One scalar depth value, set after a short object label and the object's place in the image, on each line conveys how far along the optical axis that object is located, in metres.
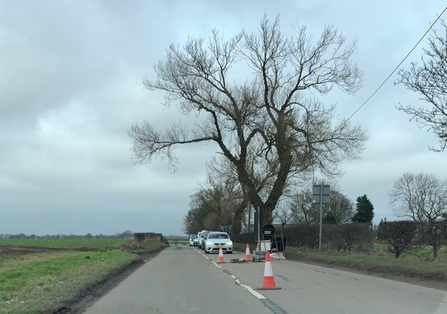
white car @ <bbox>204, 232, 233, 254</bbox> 32.66
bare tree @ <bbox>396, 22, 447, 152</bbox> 12.91
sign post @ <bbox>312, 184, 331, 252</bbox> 21.61
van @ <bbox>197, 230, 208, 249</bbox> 46.60
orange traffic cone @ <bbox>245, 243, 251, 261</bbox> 22.14
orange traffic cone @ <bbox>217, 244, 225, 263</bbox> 22.62
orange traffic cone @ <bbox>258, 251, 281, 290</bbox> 11.57
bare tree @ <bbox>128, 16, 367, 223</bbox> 30.56
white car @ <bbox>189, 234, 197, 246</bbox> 62.56
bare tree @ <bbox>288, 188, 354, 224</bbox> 57.25
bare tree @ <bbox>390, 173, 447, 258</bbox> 46.31
